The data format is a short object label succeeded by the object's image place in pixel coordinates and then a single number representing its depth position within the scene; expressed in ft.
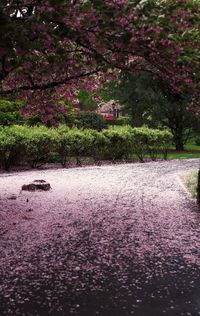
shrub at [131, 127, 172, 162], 83.30
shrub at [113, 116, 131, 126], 152.35
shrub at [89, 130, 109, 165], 75.41
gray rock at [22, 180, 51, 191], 42.98
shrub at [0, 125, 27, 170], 60.13
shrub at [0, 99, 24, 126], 88.68
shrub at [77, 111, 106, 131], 108.63
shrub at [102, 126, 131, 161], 78.43
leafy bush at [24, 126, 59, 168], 63.57
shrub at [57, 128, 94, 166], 69.70
